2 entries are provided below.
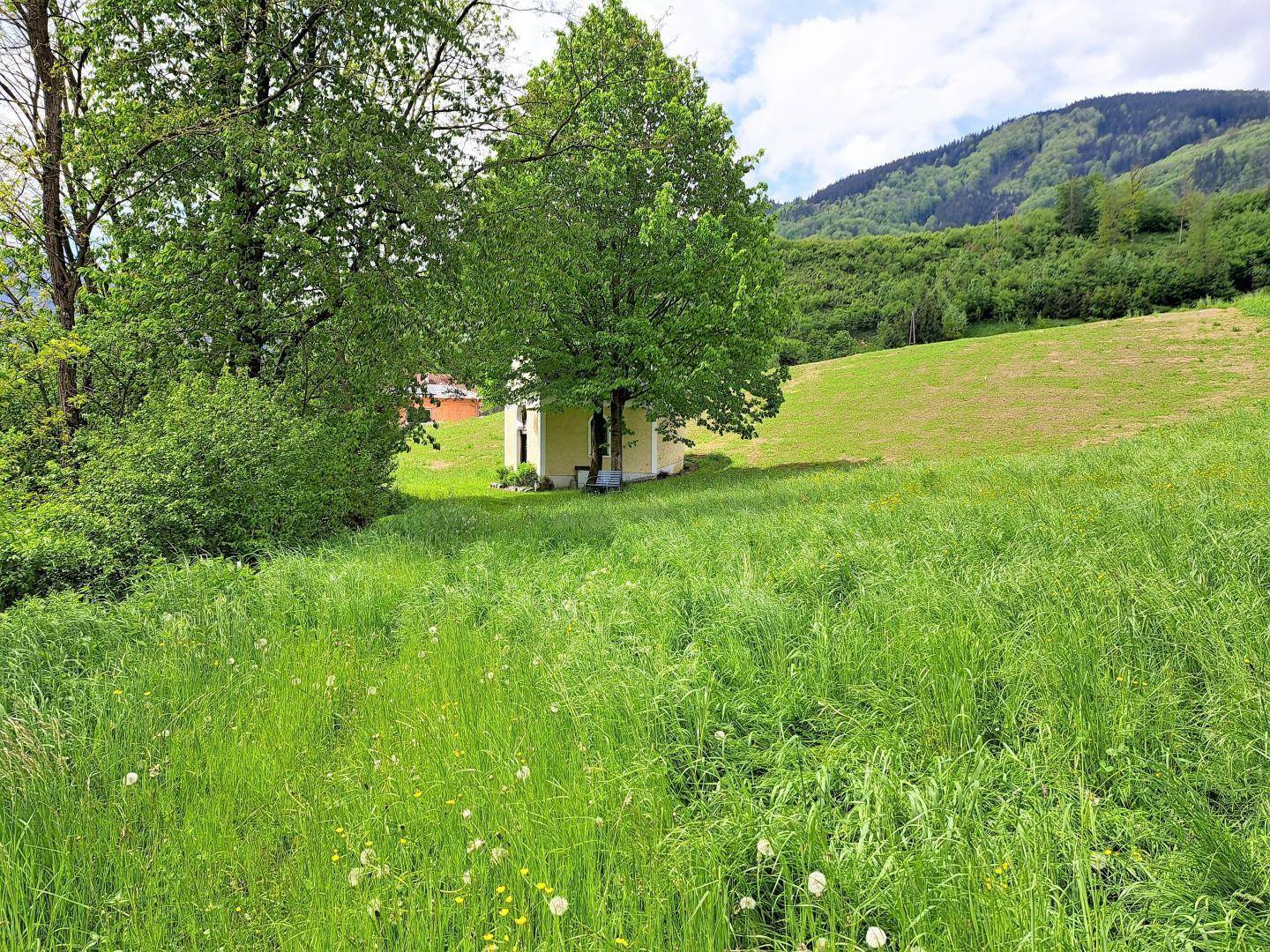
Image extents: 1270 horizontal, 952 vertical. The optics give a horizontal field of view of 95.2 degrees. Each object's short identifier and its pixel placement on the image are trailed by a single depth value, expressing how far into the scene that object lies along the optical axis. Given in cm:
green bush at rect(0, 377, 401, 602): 608
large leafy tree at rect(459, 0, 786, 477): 1694
